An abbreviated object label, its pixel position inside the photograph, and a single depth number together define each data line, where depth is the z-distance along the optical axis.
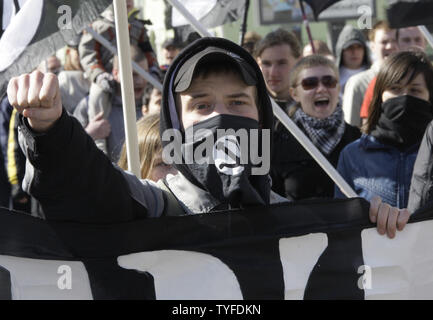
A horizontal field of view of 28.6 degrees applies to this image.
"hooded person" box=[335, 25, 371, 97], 6.75
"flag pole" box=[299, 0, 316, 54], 6.22
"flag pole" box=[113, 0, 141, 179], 2.93
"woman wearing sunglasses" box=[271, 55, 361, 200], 4.24
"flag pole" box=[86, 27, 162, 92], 4.30
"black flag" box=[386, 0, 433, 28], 3.87
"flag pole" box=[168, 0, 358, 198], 3.28
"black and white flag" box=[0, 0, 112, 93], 2.71
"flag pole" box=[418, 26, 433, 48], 4.89
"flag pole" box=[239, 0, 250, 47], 5.50
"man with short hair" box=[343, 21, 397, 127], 5.48
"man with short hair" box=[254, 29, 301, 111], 5.01
